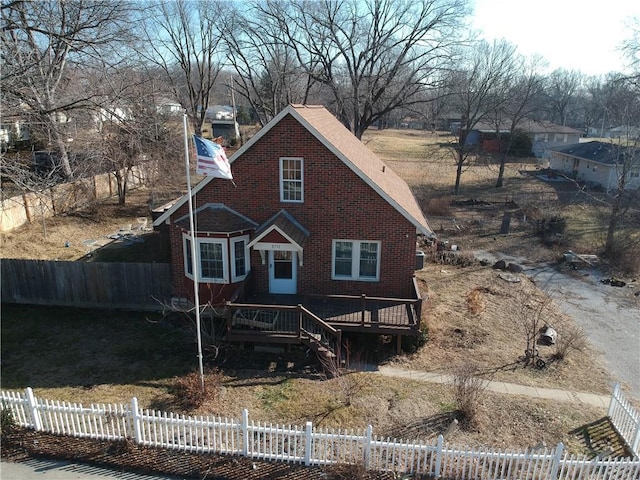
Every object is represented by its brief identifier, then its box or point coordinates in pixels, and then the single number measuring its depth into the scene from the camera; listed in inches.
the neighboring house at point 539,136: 2497.5
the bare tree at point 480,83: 1609.3
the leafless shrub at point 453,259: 883.4
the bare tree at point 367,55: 1418.6
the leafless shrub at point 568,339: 547.8
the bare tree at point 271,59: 1612.9
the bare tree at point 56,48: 592.7
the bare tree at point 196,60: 1887.3
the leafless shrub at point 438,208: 1286.9
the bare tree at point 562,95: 4023.1
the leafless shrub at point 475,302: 670.6
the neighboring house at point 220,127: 2529.8
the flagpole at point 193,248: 387.2
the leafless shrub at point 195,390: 435.8
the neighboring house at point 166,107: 1387.8
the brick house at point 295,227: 575.5
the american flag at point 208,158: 419.2
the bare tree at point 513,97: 1730.8
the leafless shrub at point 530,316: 544.7
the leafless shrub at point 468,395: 421.1
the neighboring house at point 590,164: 1587.1
